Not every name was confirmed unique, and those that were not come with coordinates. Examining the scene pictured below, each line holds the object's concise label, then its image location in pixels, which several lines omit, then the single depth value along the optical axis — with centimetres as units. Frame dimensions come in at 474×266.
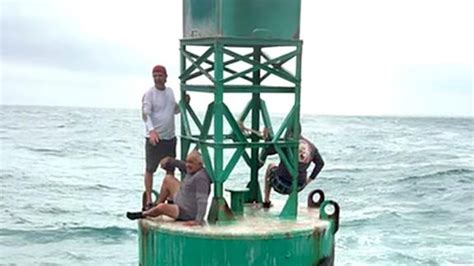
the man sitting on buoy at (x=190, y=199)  1020
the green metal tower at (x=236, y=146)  997
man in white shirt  1112
